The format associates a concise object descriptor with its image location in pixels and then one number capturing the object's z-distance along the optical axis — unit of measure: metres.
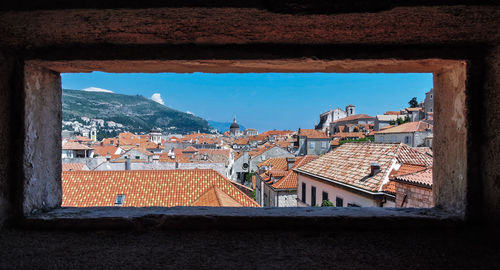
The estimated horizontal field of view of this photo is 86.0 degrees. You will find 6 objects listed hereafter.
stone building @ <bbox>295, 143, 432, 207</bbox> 10.17
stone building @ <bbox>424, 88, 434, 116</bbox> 55.59
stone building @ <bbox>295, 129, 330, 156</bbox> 49.41
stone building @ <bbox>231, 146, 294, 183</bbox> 36.88
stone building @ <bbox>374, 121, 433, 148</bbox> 35.81
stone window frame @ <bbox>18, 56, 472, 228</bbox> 1.72
